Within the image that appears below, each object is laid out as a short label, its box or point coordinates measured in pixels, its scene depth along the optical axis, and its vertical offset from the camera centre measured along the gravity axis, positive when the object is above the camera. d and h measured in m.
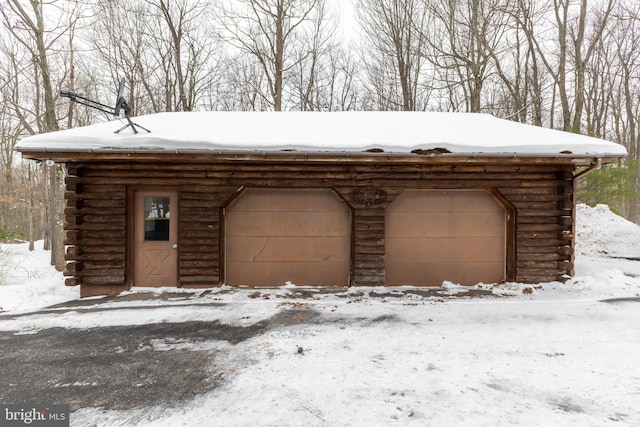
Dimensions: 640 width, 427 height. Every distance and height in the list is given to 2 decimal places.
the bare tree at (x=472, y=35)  13.35 +8.09
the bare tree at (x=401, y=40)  15.46 +9.21
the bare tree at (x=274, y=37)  14.29 +8.53
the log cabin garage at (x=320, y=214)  6.30 +0.02
